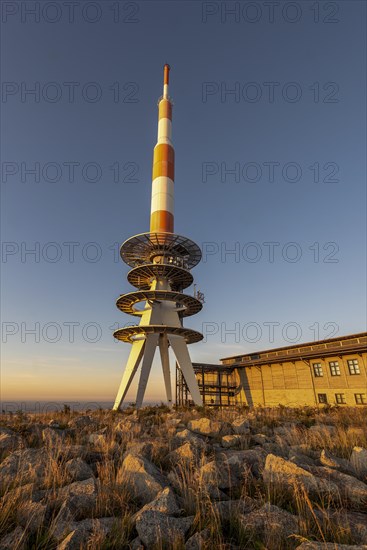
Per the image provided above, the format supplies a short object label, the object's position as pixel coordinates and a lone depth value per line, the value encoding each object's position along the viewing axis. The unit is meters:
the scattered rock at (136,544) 3.48
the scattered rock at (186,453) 6.42
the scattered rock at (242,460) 5.84
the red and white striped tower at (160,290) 32.84
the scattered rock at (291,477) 4.87
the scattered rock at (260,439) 8.65
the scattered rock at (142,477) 4.92
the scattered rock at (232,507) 4.17
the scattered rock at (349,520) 3.74
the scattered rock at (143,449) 6.79
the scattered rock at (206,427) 9.82
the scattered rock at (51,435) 8.61
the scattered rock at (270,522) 3.67
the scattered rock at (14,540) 3.50
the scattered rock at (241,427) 10.10
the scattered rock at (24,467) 5.52
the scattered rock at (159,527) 3.57
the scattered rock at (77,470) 5.65
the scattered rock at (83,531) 3.40
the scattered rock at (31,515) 3.91
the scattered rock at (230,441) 8.29
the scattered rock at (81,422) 12.35
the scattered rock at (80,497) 4.32
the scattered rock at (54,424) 11.47
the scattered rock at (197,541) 3.42
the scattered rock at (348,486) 4.73
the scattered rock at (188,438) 7.68
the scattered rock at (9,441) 7.95
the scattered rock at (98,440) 8.02
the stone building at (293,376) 32.69
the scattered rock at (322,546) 3.17
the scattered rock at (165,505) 4.04
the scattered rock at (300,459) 6.00
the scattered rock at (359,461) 6.09
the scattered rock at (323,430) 9.38
